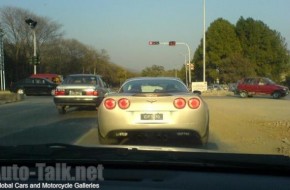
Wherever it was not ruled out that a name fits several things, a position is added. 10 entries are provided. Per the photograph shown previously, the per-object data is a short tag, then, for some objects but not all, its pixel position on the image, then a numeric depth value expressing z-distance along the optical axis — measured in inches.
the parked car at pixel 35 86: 1691.7
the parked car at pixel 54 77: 2078.7
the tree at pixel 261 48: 3528.5
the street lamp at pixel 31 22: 1775.3
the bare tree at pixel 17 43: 3112.7
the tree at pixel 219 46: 3420.3
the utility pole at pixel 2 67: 1861.8
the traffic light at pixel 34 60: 1800.0
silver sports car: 361.4
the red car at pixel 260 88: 1503.4
